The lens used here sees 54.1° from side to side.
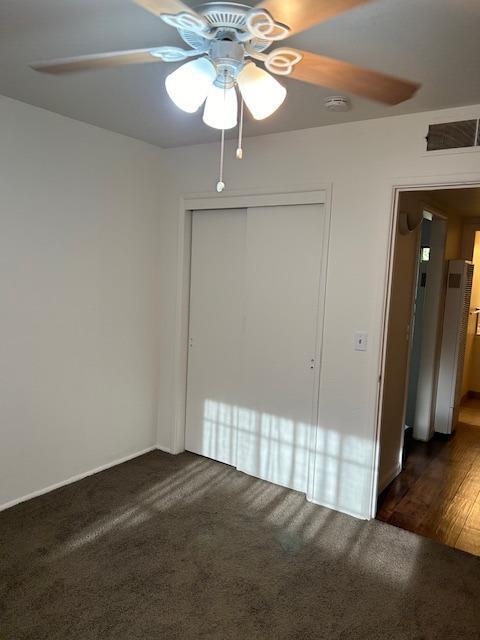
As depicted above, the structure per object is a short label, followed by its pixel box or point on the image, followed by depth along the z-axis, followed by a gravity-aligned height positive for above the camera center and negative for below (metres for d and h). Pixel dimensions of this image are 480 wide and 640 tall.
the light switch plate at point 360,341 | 2.91 -0.37
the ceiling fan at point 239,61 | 1.21 +0.66
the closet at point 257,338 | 3.20 -0.46
